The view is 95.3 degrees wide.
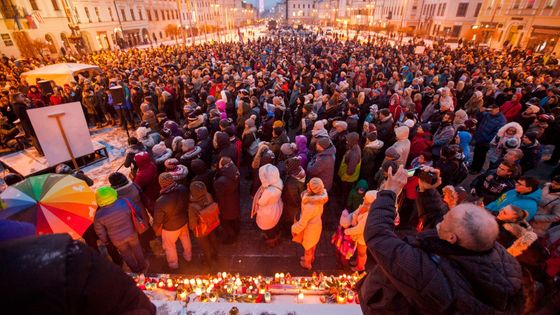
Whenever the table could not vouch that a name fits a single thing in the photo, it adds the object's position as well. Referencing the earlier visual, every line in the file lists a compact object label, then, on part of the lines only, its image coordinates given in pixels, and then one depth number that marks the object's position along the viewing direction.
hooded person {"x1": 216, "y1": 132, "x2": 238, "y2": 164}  5.31
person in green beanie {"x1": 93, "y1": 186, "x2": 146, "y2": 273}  3.55
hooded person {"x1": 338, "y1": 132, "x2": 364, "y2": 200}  5.15
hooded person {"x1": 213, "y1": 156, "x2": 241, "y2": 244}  4.39
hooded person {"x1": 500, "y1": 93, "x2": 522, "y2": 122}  7.52
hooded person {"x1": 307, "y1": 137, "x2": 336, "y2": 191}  4.96
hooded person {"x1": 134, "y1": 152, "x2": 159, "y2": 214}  4.74
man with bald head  1.41
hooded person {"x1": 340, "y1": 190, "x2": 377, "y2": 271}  3.59
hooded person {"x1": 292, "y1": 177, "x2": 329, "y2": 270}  3.68
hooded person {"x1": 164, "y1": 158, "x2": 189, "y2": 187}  4.35
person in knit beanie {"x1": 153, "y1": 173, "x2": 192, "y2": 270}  3.83
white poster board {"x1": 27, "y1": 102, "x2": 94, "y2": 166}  4.27
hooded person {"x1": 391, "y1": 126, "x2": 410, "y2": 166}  5.27
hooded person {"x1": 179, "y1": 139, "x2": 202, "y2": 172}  5.12
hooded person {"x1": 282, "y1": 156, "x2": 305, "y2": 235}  4.28
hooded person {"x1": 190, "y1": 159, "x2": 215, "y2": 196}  4.58
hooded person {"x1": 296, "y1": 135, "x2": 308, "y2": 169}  5.62
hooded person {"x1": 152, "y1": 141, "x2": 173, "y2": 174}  5.27
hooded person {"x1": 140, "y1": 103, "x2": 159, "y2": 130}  7.78
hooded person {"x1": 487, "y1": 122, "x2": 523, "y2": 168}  5.16
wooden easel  4.35
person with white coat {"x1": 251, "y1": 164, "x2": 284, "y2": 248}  4.04
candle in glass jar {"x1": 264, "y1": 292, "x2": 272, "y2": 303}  2.95
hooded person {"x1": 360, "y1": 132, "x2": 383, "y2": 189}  5.39
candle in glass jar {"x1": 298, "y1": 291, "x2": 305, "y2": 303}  2.98
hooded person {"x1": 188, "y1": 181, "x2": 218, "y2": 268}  3.86
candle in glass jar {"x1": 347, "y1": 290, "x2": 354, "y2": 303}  3.00
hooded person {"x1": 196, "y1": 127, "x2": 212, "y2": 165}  5.81
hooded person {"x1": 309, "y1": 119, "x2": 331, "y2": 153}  5.56
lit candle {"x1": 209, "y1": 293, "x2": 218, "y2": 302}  2.94
